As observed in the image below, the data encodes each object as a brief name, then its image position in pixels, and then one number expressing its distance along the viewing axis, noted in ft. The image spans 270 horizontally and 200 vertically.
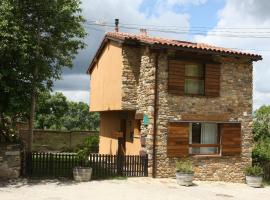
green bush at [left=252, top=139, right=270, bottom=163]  51.62
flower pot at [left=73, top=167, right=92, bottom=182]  39.98
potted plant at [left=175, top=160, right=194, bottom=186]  41.92
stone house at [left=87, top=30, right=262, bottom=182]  44.12
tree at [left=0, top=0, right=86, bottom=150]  38.71
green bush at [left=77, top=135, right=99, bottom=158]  72.35
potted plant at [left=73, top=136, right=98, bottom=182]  40.02
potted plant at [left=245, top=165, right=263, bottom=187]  45.86
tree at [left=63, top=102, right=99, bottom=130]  165.04
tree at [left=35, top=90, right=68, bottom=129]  111.14
